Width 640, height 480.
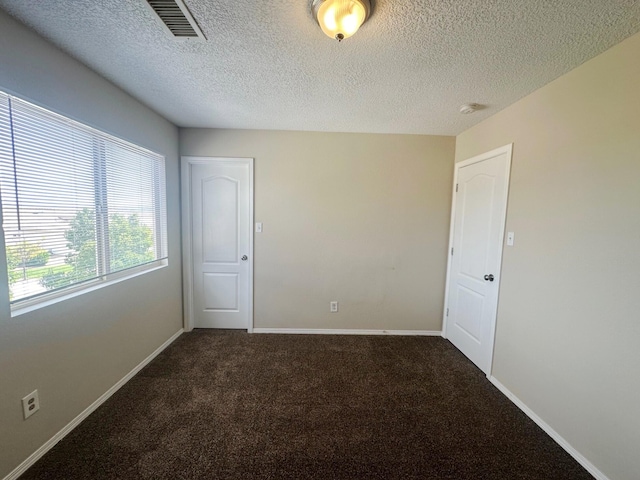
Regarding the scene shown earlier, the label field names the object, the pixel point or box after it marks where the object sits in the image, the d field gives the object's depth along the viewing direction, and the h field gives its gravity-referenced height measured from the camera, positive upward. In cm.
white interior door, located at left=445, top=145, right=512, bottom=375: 216 -29
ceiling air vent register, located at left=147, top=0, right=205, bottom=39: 113 +98
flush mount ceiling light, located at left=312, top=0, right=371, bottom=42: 107 +93
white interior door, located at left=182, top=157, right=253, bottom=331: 282 -30
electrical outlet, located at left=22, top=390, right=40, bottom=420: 132 -108
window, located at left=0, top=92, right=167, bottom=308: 129 +5
